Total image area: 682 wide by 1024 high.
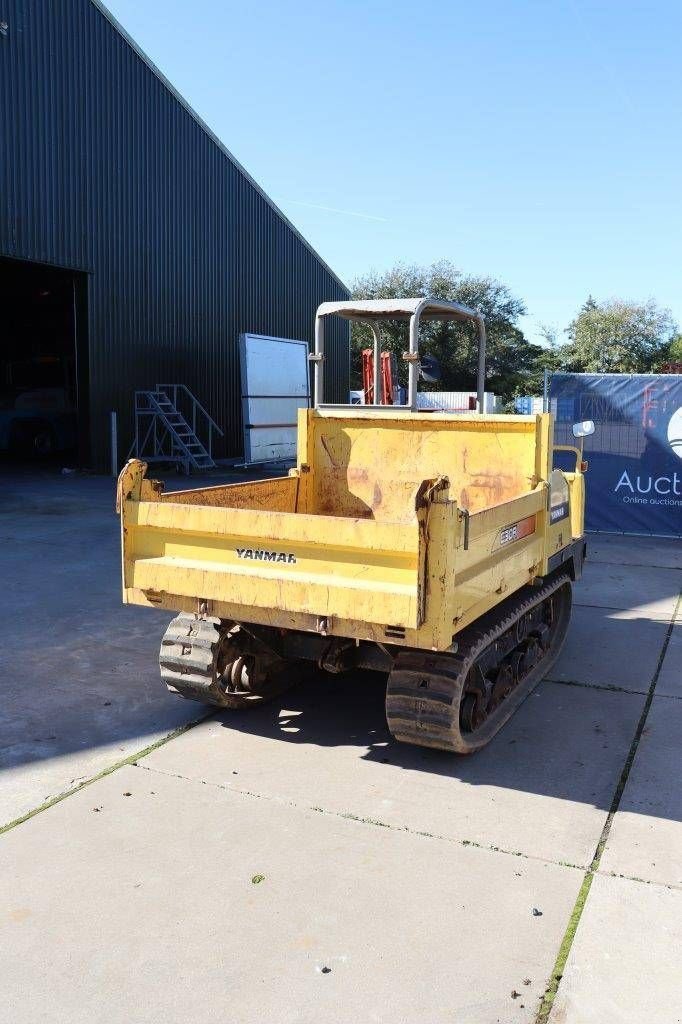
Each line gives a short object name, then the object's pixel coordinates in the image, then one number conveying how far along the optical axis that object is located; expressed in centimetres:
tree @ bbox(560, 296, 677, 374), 5253
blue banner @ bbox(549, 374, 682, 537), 1157
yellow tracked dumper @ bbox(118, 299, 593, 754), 396
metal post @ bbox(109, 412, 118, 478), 1772
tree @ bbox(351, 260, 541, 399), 4641
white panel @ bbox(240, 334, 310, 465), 1859
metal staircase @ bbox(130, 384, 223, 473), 1858
